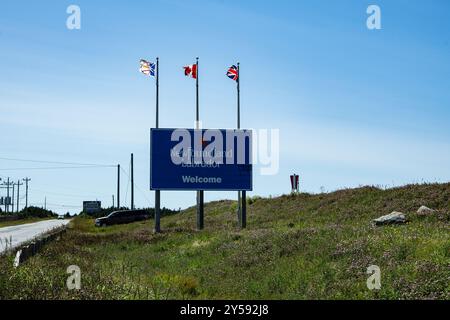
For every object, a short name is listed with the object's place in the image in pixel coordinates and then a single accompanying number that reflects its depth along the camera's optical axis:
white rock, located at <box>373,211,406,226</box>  22.72
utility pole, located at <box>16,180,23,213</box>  152.88
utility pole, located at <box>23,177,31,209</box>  154.60
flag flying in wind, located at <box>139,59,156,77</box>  39.12
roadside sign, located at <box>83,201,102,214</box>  113.19
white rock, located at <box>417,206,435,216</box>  26.42
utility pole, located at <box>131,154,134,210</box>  79.62
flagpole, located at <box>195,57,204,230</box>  37.75
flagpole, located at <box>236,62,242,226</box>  36.78
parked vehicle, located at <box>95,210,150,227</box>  62.81
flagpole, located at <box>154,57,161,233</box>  37.09
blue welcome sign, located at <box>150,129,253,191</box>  36.53
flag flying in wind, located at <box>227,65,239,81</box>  39.31
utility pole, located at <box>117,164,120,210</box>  88.58
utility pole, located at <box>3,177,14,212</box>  148.75
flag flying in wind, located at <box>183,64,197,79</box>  40.06
